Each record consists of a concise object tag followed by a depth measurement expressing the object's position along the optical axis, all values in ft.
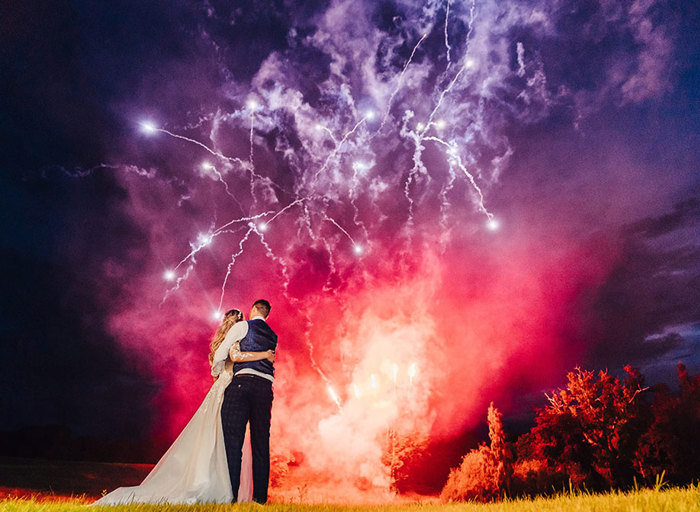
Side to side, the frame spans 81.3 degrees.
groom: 20.17
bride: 19.40
